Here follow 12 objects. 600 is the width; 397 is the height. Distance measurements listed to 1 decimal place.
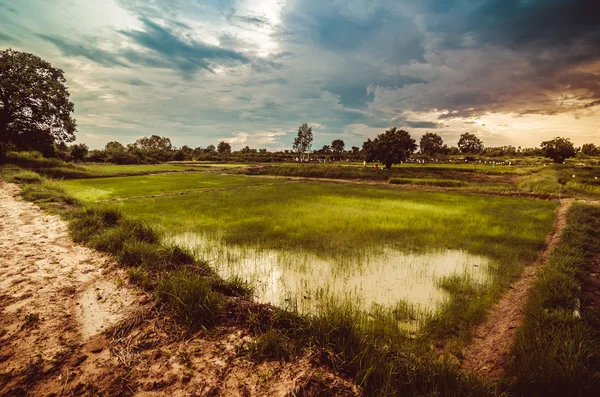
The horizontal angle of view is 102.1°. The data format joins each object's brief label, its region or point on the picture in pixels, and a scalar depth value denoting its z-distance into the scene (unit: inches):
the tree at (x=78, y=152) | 2090.3
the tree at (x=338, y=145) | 4478.3
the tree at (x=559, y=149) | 1726.1
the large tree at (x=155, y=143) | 4174.7
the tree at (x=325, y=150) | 4484.7
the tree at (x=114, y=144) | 3408.5
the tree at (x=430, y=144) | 3503.7
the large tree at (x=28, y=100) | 921.5
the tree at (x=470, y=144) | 3548.2
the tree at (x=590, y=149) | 2834.6
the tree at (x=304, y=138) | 3479.3
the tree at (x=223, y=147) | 4532.0
